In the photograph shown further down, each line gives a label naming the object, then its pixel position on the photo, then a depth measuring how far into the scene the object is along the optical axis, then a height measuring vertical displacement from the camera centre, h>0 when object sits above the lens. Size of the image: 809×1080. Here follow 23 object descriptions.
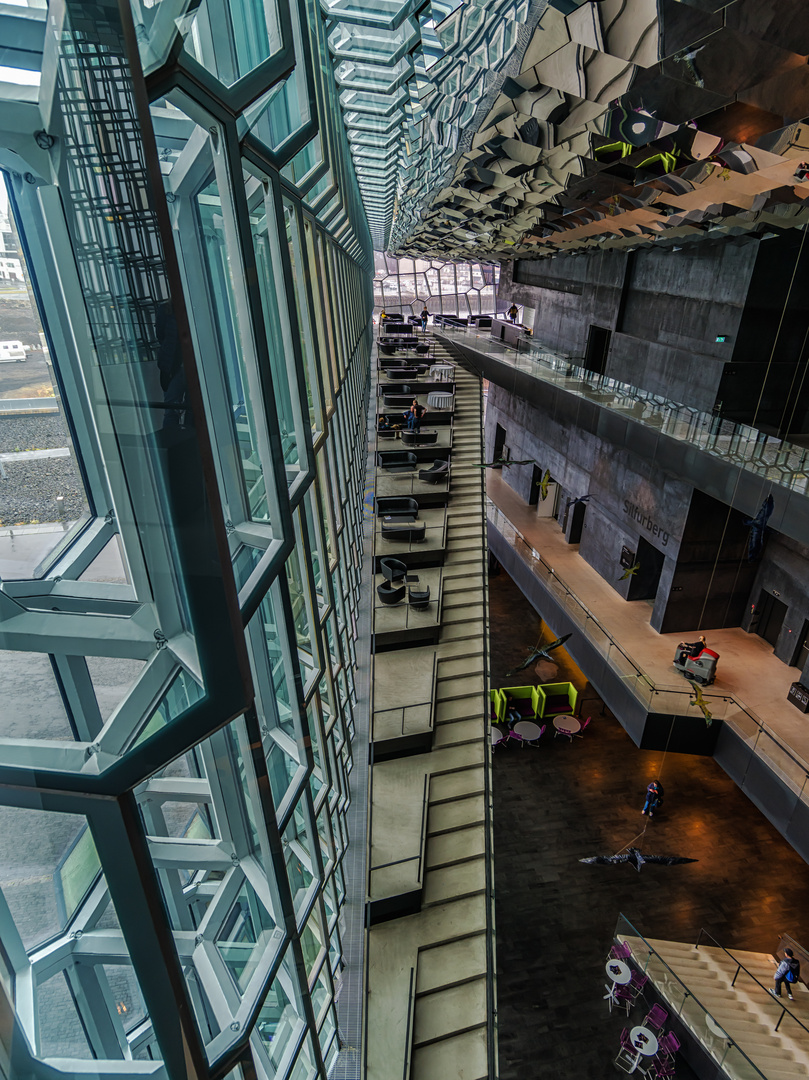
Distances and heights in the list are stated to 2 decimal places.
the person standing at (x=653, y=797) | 15.68 -12.42
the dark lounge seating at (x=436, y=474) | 19.58 -6.52
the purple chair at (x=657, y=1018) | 11.40 -12.55
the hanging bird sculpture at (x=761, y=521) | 12.14 -4.88
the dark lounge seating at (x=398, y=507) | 17.83 -6.83
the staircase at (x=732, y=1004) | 10.45 -12.34
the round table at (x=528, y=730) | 18.34 -12.87
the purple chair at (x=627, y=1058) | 10.81 -12.63
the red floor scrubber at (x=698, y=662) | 16.27 -9.80
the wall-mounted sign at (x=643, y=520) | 19.62 -8.12
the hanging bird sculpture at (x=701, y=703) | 14.48 -9.60
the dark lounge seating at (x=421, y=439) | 22.22 -6.28
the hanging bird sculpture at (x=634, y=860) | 13.88 -12.40
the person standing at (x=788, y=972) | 11.41 -11.80
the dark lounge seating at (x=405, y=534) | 16.80 -7.04
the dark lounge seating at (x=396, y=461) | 20.38 -6.46
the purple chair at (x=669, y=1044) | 11.07 -12.68
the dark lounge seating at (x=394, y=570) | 15.55 -7.36
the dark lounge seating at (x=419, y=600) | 14.73 -7.50
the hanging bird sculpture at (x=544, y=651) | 18.67 -11.15
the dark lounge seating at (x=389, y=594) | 14.61 -7.33
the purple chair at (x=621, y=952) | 12.15 -12.37
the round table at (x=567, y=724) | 18.88 -13.04
